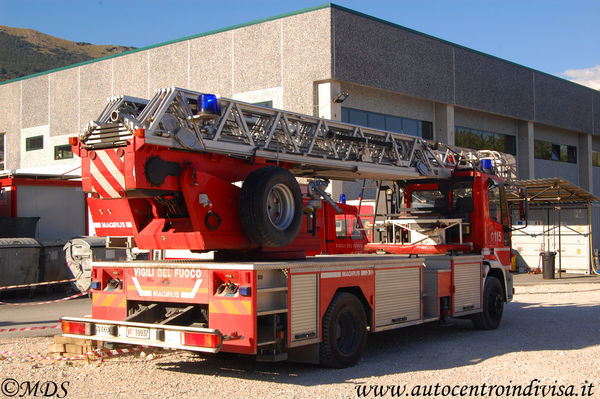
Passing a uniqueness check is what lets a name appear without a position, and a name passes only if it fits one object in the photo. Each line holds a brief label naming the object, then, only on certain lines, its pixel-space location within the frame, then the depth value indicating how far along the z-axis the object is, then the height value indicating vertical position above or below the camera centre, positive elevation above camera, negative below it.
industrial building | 25.38 +6.53
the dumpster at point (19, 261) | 18.41 -0.68
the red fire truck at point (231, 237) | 7.88 -0.04
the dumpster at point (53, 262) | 19.36 -0.77
